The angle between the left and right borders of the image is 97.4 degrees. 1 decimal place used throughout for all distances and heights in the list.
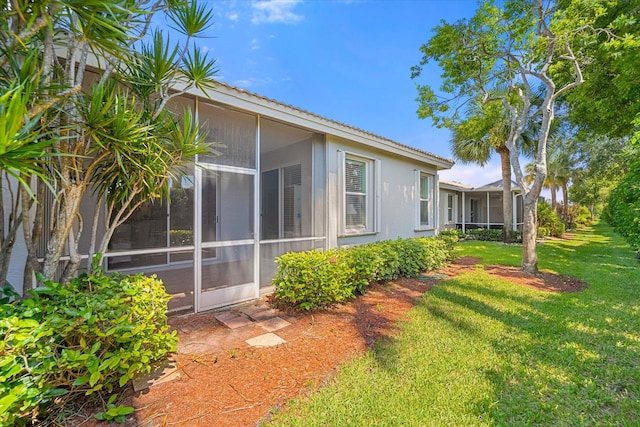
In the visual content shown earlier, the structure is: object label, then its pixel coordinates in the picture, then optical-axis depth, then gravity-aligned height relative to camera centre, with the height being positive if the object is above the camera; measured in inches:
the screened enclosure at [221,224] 169.3 -4.4
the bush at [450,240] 356.2 -28.6
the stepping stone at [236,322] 158.1 -60.6
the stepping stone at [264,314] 170.2 -60.3
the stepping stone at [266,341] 137.5 -61.6
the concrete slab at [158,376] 100.7 -60.9
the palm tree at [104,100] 83.7 +41.1
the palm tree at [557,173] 872.9 +151.8
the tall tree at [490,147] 439.8 +146.3
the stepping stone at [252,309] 178.9 -59.9
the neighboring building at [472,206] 704.4 +34.8
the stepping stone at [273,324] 156.1 -61.1
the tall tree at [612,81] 249.0 +143.9
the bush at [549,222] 658.8 -10.0
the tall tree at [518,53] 263.1 +173.3
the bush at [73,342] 72.4 -37.3
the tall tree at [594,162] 670.5 +149.7
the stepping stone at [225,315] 168.1 -59.9
